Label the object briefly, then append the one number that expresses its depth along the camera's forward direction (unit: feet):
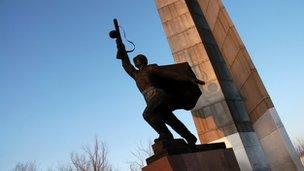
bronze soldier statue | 15.67
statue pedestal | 13.51
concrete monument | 28.35
